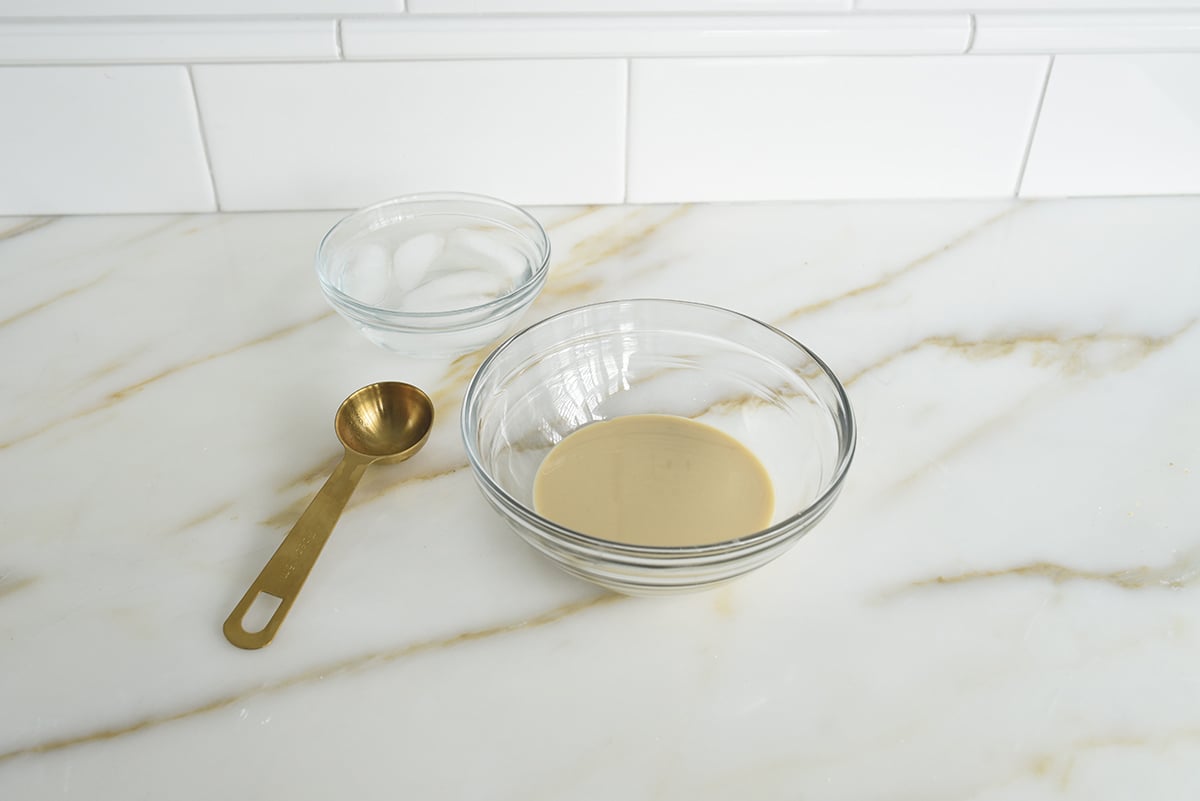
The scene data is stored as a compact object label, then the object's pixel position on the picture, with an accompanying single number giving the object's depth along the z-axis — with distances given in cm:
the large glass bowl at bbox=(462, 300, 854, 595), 64
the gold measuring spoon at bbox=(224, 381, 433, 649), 56
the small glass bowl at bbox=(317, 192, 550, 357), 84
